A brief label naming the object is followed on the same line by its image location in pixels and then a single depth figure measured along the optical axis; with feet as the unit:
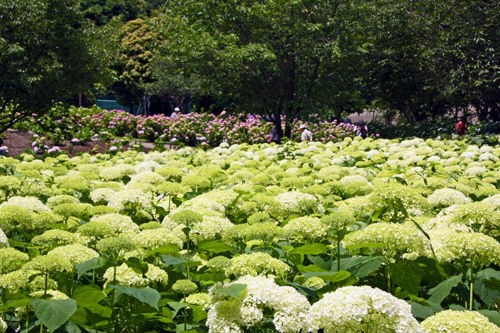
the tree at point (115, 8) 173.17
